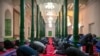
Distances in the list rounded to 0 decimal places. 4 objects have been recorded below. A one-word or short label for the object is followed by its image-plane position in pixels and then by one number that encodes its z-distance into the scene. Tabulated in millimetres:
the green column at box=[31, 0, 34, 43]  8472
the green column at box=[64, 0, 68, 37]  8072
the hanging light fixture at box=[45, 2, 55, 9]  10687
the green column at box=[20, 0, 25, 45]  5664
